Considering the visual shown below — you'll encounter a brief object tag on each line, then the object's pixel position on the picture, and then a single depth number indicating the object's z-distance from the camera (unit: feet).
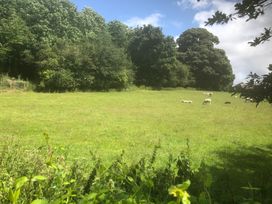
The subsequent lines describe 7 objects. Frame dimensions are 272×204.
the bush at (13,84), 74.32
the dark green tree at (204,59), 139.31
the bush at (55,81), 79.58
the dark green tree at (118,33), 131.76
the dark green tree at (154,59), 116.71
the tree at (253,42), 16.31
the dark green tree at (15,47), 94.83
